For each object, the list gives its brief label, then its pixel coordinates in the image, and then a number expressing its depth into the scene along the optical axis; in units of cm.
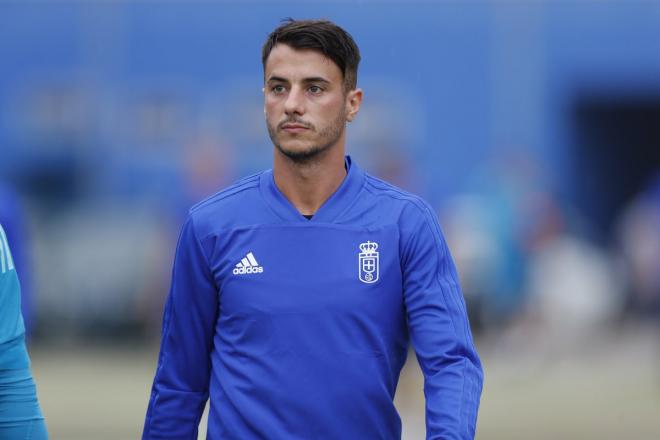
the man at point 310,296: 1040
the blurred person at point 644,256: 3095
